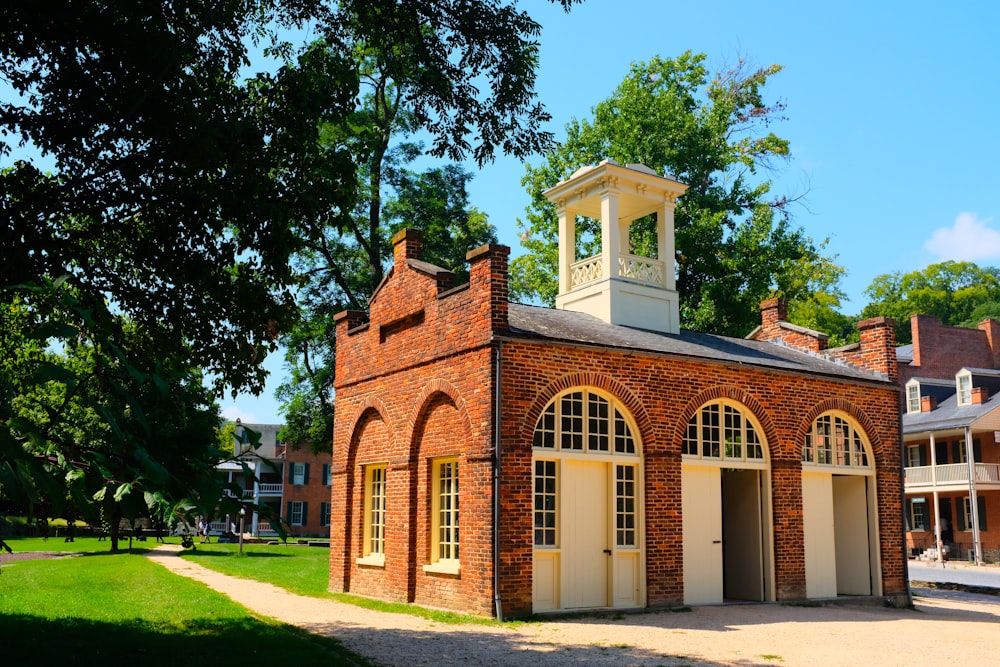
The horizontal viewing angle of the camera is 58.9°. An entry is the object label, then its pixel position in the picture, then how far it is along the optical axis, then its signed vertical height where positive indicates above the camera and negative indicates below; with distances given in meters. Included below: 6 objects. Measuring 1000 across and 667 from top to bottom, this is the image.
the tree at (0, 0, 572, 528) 9.73 +3.99
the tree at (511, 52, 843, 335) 29.55 +10.17
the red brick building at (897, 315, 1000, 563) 36.25 +0.55
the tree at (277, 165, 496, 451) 29.50 +6.96
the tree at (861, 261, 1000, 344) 63.84 +13.68
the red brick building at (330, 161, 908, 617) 13.92 +0.55
